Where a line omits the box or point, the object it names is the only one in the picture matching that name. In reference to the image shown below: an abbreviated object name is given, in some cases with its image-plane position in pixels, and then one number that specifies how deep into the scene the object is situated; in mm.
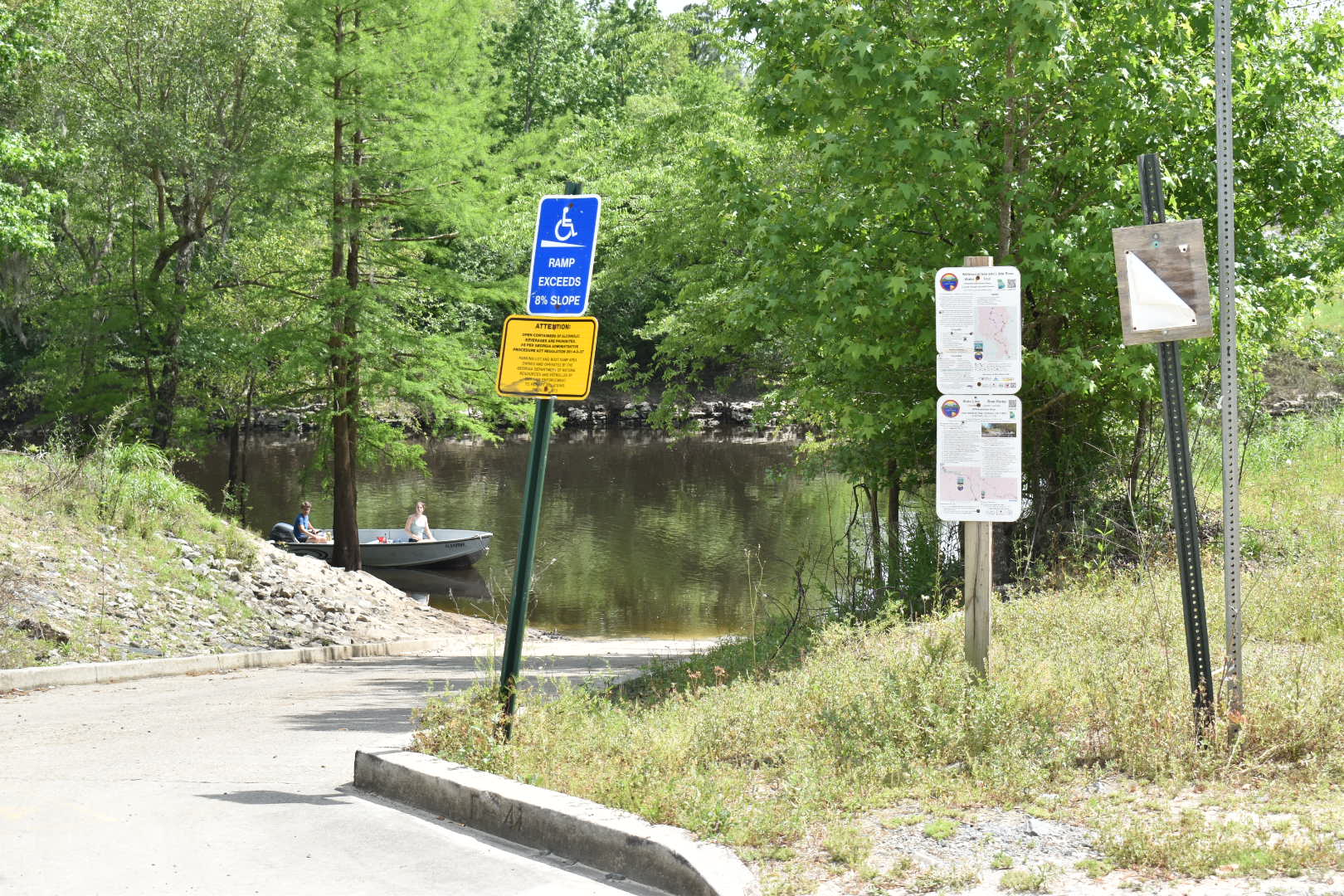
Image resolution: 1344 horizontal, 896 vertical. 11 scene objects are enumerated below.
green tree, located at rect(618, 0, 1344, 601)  11039
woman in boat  28516
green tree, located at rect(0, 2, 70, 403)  15117
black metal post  5664
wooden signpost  6266
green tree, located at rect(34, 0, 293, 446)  24781
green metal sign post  6449
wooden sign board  5656
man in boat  26859
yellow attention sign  6539
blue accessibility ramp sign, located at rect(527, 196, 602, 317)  6578
